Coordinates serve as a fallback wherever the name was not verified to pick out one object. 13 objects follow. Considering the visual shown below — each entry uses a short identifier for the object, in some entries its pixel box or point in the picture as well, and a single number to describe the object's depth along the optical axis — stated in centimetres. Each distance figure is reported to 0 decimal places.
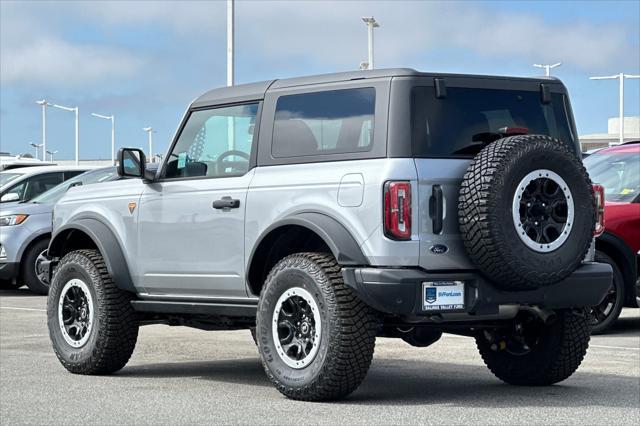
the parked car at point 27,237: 1878
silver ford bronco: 807
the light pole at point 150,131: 9481
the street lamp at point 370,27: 4078
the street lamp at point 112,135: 8621
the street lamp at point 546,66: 6244
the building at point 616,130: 11206
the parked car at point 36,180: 2042
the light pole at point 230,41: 2978
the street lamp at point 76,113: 7921
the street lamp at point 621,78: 6627
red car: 1309
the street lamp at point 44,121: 8075
